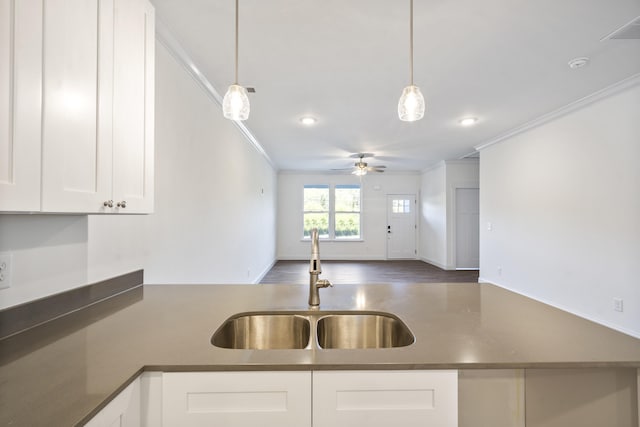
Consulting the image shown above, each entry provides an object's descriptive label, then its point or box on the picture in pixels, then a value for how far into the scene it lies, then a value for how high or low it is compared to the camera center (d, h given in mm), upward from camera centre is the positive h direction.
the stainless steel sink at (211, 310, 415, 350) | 1344 -500
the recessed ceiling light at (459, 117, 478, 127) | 4168 +1337
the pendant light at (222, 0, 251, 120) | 1441 +530
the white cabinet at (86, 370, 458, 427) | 862 -517
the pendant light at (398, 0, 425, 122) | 1479 +547
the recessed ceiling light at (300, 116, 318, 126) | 4129 +1318
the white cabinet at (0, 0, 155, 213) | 780 +344
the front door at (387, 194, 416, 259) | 8867 -182
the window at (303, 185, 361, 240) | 8828 +185
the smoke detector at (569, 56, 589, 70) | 2592 +1331
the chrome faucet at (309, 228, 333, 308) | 1427 -284
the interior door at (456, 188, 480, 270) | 7250 -260
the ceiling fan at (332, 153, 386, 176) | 6379 +1024
